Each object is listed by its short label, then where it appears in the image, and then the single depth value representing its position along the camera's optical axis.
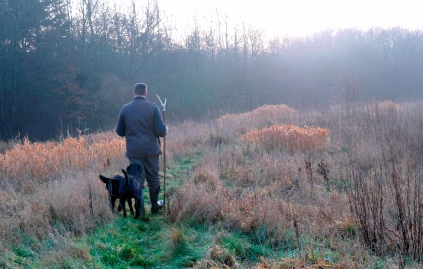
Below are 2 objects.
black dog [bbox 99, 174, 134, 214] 6.04
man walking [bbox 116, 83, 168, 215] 6.12
